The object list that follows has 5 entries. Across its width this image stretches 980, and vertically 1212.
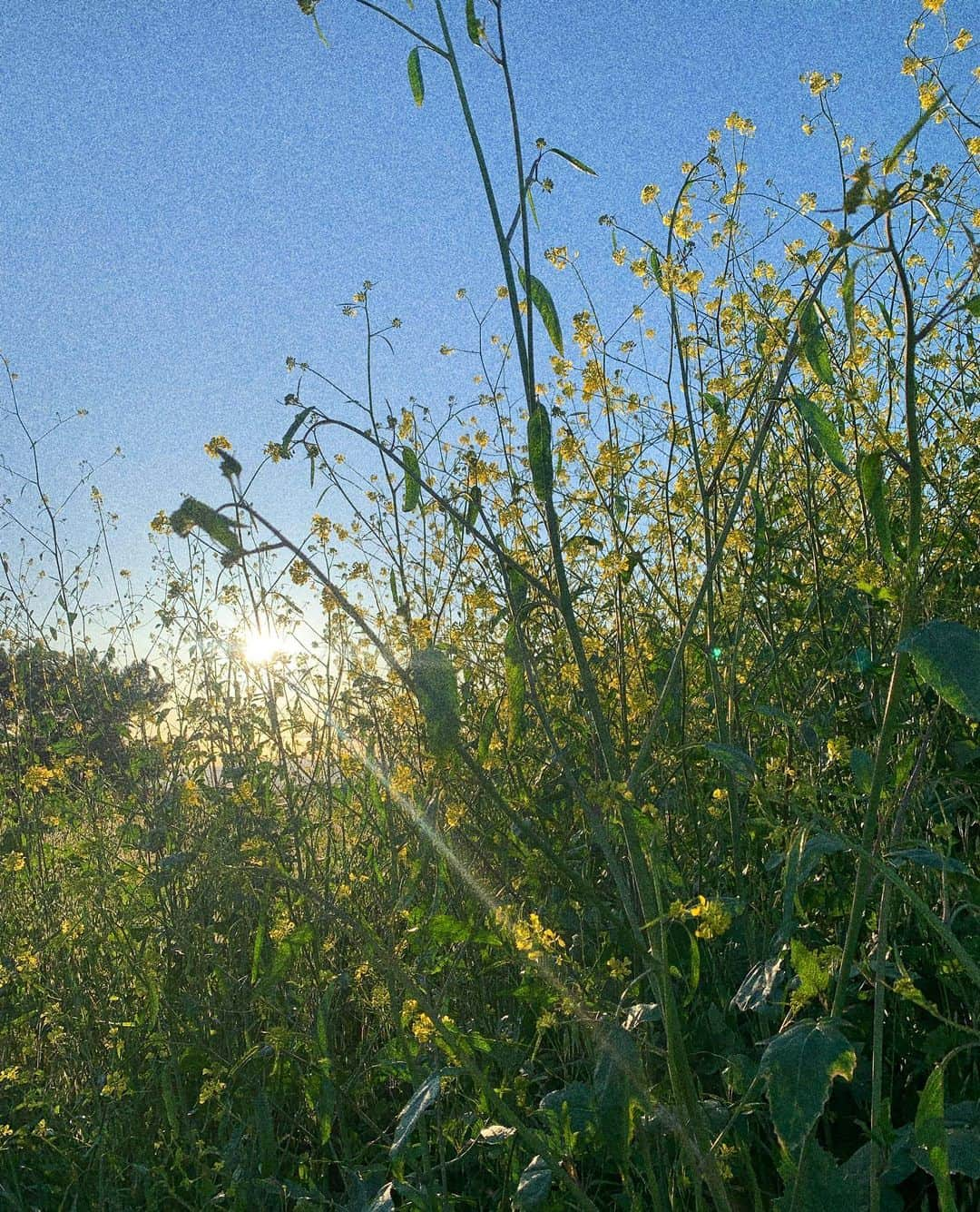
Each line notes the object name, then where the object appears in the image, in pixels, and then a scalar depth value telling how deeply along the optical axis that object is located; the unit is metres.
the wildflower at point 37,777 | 2.93
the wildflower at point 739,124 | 2.86
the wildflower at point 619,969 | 1.38
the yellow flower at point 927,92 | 2.45
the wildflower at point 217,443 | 1.67
